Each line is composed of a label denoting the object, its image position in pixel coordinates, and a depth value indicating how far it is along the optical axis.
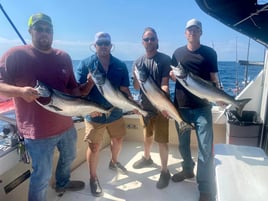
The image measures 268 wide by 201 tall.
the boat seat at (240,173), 1.53
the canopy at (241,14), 1.95
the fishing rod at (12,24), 2.67
